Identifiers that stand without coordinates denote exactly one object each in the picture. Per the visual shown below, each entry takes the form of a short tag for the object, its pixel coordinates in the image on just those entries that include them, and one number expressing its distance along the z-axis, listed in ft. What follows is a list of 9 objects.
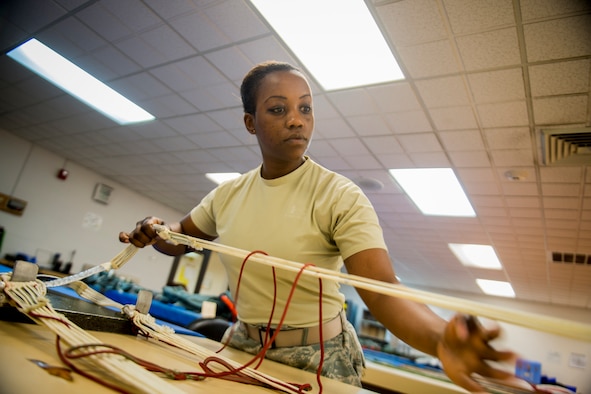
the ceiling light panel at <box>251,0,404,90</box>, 9.36
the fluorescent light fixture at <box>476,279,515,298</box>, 32.35
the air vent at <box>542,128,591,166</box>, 11.46
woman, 2.79
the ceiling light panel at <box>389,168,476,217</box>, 16.42
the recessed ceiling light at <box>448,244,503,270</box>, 24.34
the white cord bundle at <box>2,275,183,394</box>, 1.45
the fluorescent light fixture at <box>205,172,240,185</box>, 23.17
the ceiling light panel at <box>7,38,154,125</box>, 15.37
